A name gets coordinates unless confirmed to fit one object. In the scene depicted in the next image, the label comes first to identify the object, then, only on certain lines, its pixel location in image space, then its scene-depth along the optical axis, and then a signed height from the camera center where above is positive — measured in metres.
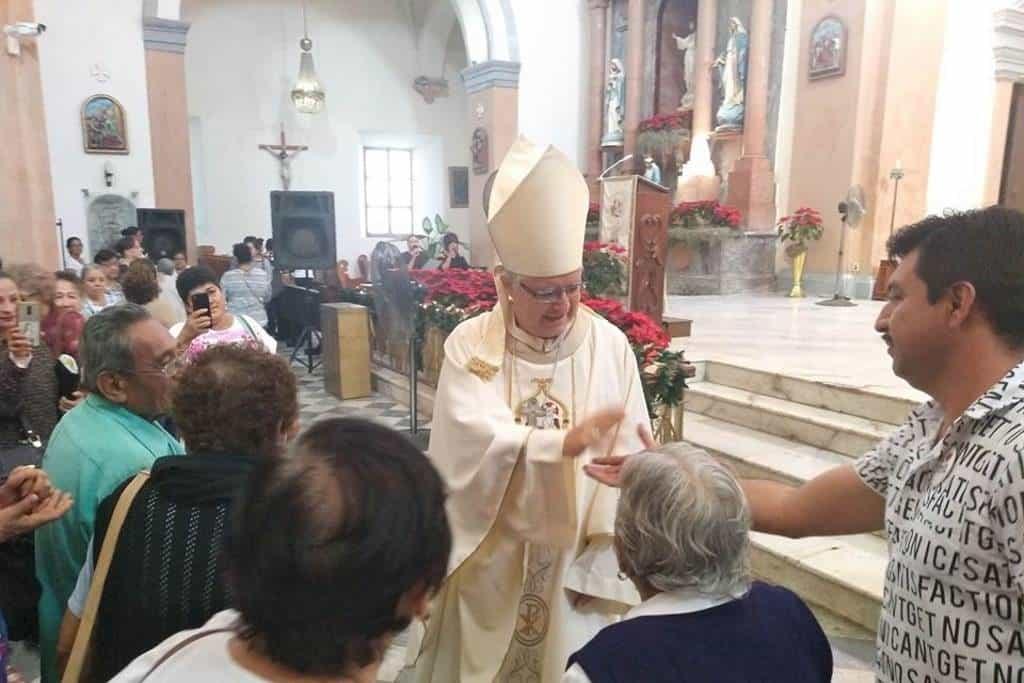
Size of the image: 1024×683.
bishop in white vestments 1.72 -0.55
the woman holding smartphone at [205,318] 3.04 -0.45
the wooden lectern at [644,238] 5.68 -0.14
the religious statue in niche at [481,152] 12.49 +1.15
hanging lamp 13.52 +2.36
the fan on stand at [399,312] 5.08 -0.77
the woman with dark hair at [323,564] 0.70 -0.34
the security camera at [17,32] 6.27 +1.57
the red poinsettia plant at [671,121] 11.27 +1.56
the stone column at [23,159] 6.37 +0.48
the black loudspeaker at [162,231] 8.75 -0.21
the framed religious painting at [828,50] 8.87 +2.17
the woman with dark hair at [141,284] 3.58 -0.35
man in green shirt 1.44 -0.46
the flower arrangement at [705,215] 9.44 +0.08
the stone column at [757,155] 9.76 +0.92
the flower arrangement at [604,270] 5.56 -0.39
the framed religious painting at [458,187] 16.16 +0.70
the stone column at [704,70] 10.63 +2.24
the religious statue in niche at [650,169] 9.98 +0.72
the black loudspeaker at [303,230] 7.89 -0.16
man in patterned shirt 1.03 -0.36
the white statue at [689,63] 11.38 +2.52
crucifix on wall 14.45 +1.23
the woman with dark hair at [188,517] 1.12 -0.48
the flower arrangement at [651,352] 3.16 -0.58
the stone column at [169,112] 9.59 +1.38
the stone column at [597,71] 12.79 +2.67
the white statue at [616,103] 12.43 +2.03
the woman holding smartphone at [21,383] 2.52 -0.61
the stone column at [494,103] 12.18 +1.99
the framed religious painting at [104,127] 9.22 +1.12
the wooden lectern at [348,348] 6.59 -1.22
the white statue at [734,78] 10.15 +2.05
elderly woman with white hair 0.99 -0.56
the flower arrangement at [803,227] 9.05 -0.06
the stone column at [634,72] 11.79 +2.46
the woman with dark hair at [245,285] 6.21 -0.61
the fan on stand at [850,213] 8.60 +0.12
